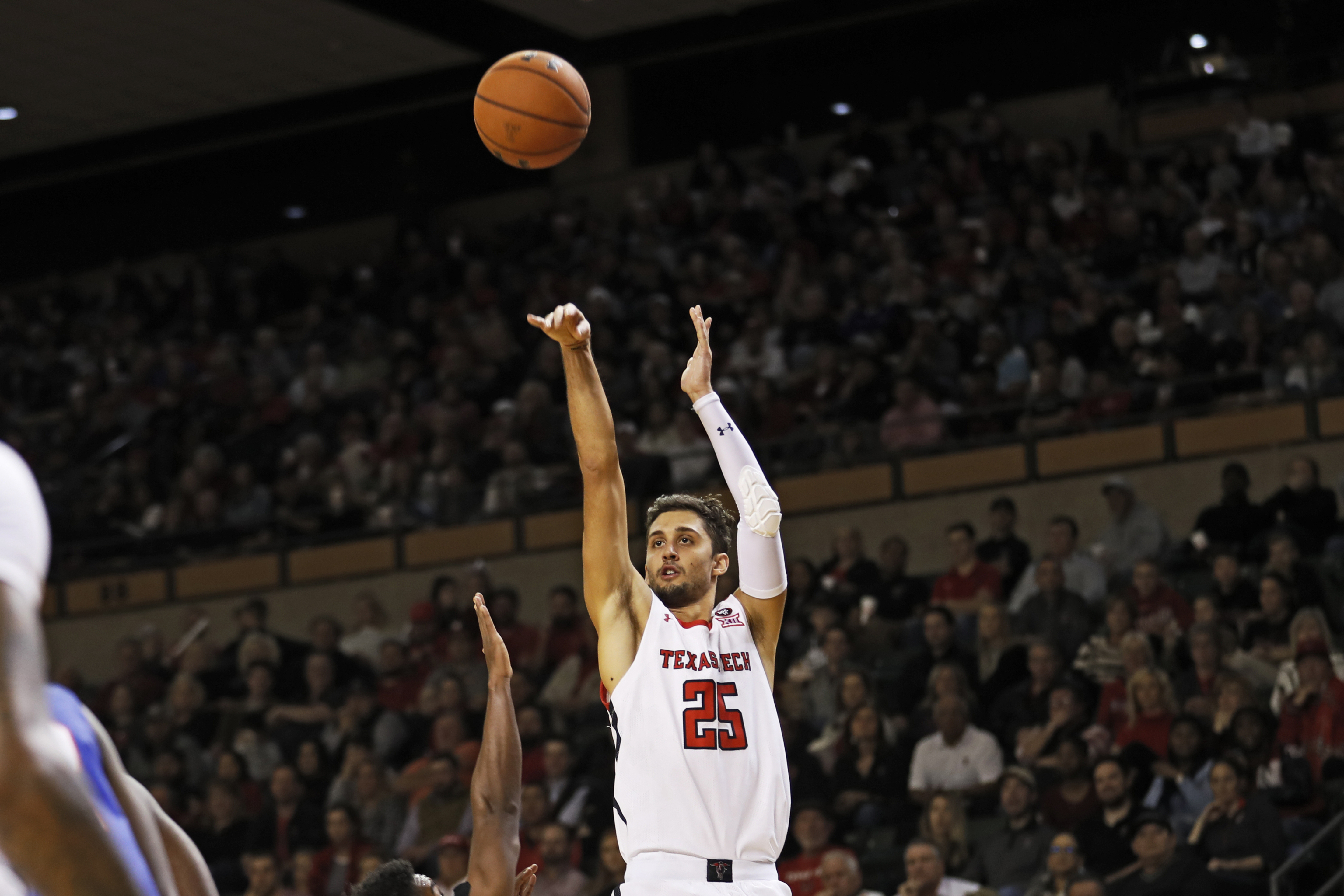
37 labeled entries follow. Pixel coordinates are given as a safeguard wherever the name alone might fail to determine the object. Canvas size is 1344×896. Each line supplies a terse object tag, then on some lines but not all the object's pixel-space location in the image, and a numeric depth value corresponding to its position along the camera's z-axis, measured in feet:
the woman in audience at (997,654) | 65.98
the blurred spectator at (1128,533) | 74.18
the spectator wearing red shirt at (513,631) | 81.25
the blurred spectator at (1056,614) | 67.41
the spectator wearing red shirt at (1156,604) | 66.18
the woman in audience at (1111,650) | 64.23
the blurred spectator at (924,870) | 54.54
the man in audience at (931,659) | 67.62
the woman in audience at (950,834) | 58.13
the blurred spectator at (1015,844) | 56.39
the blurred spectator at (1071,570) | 71.15
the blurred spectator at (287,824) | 72.90
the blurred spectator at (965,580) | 72.49
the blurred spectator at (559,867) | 62.59
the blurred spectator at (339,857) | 69.82
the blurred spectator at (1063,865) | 53.98
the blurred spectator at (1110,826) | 55.21
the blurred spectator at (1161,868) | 52.49
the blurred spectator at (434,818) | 69.41
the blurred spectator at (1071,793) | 57.21
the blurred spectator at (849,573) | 75.41
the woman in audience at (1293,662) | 58.95
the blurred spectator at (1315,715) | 56.80
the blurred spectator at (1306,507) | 69.15
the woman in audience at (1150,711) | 60.03
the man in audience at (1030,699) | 63.67
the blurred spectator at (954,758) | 61.77
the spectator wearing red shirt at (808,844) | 58.80
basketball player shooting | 30.40
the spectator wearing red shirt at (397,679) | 81.66
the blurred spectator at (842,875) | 55.57
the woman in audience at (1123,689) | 61.57
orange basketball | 42.29
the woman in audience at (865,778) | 62.54
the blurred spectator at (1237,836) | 52.60
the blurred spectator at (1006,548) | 73.97
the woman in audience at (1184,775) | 56.44
